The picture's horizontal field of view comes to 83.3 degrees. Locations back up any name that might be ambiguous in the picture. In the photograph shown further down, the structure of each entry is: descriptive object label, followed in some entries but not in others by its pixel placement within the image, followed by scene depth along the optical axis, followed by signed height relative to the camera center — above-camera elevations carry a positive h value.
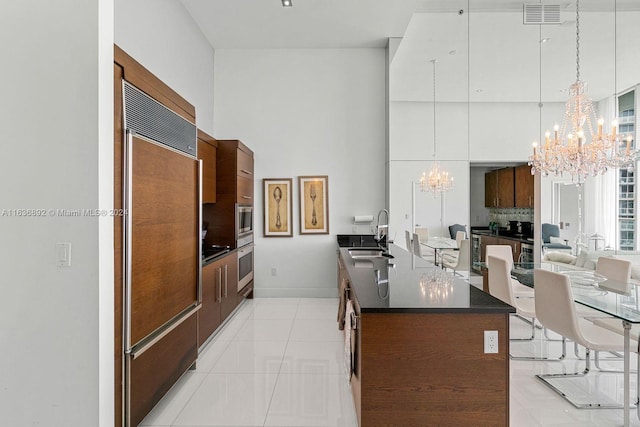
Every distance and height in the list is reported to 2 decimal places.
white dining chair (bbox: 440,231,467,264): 6.02 -0.68
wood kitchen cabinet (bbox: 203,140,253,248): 4.53 +0.19
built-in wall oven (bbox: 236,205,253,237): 4.61 -0.09
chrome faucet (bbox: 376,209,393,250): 4.44 -0.29
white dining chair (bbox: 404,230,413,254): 6.00 -0.45
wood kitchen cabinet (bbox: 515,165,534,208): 7.55 +0.57
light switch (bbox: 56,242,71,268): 1.84 -0.21
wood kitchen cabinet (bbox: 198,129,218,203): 4.03 +0.61
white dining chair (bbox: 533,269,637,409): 2.47 -0.81
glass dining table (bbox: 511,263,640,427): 2.21 -0.62
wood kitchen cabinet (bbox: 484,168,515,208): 8.27 +0.61
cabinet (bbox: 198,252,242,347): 3.42 -0.86
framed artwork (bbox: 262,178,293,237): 5.57 +0.07
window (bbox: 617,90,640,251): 6.53 +0.35
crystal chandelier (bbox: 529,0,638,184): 3.81 +0.70
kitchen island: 1.75 -0.75
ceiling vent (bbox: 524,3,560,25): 3.91 +2.19
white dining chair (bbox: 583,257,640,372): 2.77 -0.64
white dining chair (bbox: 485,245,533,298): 4.82 -0.51
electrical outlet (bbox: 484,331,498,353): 1.76 -0.63
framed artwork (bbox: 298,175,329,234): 5.54 +0.16
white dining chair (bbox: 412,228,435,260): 5.77 -0.54
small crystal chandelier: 6.28 +0.58
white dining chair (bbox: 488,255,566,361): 3.28 -0.73
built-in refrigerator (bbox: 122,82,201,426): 2.01 -0.24
